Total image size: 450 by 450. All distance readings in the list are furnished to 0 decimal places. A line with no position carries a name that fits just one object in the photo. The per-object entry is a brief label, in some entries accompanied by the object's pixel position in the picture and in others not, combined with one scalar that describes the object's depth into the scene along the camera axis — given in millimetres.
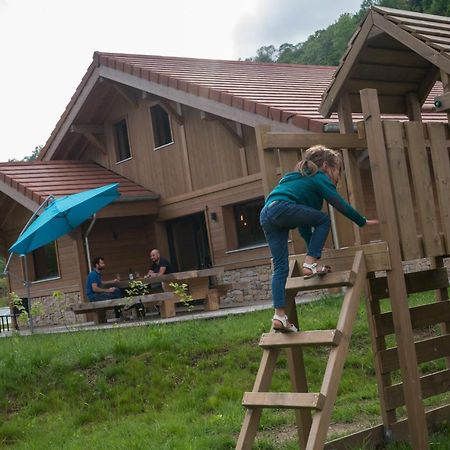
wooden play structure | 6105
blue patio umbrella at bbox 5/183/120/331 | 16438
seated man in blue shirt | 17422
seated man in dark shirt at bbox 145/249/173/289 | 17781
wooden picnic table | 16328
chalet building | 18328
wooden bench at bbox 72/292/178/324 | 15425
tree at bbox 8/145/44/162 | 93188
